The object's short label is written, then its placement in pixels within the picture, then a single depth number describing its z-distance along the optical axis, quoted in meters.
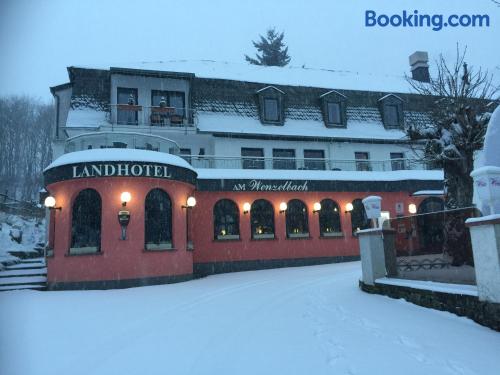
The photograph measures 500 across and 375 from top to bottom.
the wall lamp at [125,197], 12.84
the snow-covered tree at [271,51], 41.34
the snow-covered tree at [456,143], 11.58
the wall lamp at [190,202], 14.76
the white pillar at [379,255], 9.41
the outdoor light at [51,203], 13.16
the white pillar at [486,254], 5.64
